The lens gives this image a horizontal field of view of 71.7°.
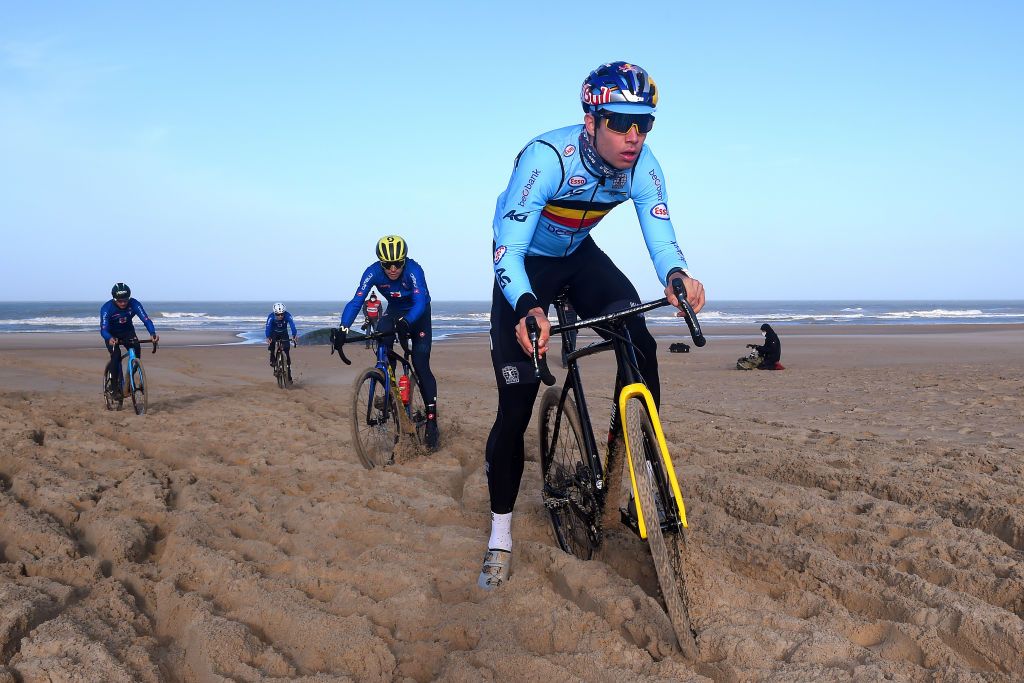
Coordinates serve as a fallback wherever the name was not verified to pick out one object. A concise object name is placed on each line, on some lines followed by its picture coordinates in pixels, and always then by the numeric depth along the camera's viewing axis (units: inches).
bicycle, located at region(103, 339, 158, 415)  382.6
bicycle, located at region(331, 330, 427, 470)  263.3
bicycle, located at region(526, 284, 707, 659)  107.7
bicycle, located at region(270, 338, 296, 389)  531.5
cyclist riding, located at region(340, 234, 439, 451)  274.2
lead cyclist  122.6
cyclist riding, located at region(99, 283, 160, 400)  413.4
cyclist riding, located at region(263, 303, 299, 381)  557.9
